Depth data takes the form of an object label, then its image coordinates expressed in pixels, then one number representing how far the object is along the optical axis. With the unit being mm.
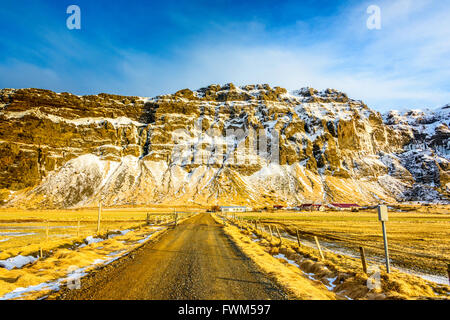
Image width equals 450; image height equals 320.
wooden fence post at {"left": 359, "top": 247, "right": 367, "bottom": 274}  10719
